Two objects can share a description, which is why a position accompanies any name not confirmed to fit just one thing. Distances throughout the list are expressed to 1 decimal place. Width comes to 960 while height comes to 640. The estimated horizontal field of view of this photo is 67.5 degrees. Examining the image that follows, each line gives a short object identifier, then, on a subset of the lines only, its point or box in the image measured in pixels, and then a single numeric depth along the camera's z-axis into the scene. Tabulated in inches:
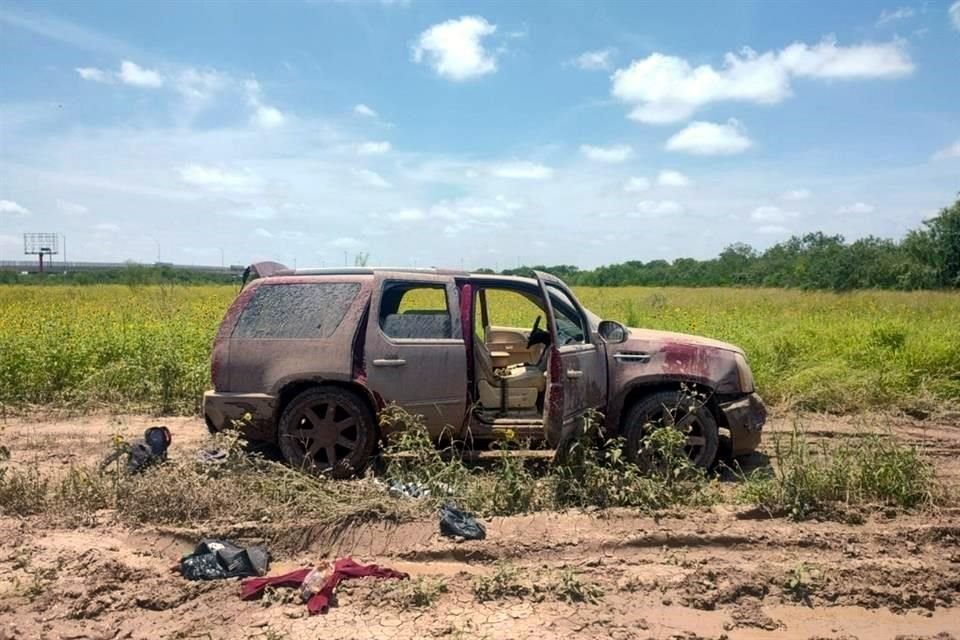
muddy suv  242.2
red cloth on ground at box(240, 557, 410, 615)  156.9
